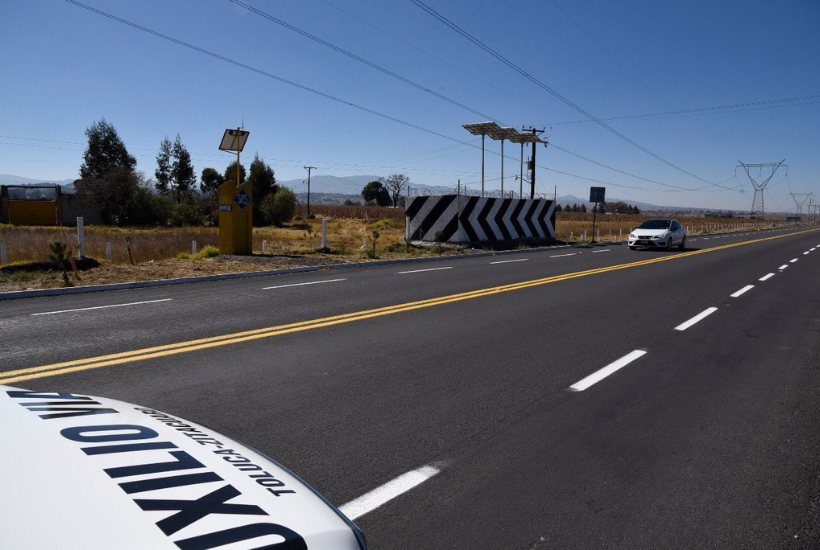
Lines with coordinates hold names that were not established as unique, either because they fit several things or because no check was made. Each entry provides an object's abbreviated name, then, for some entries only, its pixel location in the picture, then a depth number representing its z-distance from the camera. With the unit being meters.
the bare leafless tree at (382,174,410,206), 153.68
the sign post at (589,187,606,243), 34.81
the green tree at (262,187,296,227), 65.19
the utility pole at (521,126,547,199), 41.06
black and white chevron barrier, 24.73
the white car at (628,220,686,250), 25.38
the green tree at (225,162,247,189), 63.11
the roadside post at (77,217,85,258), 13.79
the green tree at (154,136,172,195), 72.25
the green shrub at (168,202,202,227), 53.75
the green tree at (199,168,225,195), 74.75
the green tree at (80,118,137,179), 69.56
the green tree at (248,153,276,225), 68.62
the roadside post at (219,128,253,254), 16.66
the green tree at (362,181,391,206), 159.00
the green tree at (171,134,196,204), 72.38
